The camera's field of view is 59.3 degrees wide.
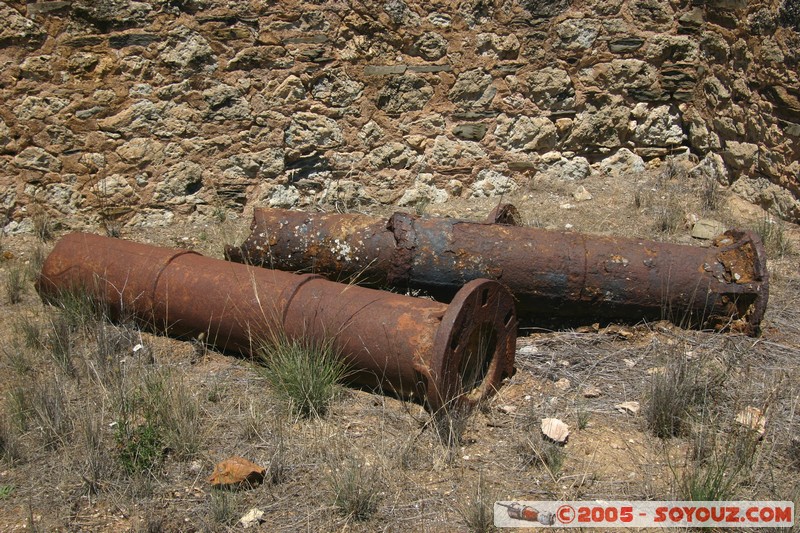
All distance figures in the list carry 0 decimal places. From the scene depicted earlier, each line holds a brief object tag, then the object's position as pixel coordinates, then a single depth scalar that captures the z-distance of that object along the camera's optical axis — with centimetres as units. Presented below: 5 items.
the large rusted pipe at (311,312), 327
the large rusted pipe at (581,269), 397
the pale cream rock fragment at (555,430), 312
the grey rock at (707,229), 527
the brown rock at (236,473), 287
